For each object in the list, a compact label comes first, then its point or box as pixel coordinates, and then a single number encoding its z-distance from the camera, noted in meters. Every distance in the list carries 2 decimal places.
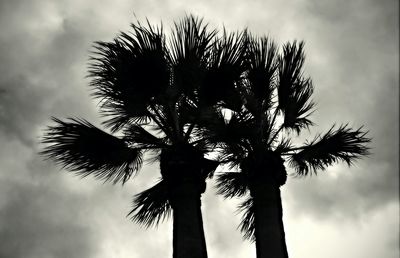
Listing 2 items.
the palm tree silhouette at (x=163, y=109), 8.84
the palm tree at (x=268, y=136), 9.73
